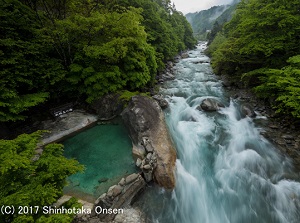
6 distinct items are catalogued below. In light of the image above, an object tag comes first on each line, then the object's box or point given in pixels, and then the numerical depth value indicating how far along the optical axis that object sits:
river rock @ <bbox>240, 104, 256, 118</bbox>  10.94
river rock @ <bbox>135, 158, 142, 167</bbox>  6.96
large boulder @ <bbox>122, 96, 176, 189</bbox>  6.61
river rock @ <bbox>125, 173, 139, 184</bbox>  6.19
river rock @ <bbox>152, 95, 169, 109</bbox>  12.82
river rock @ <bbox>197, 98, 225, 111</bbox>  12.18
